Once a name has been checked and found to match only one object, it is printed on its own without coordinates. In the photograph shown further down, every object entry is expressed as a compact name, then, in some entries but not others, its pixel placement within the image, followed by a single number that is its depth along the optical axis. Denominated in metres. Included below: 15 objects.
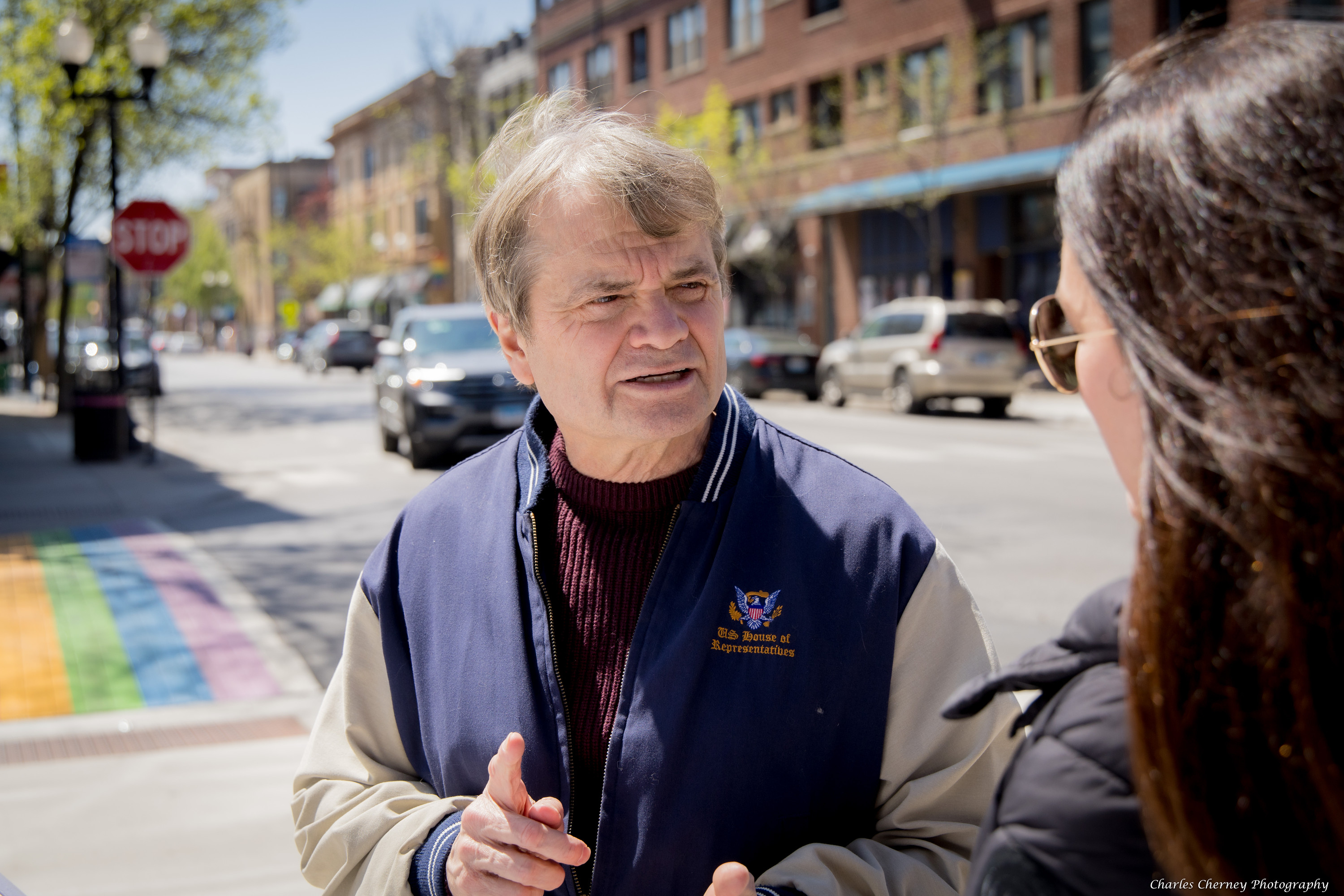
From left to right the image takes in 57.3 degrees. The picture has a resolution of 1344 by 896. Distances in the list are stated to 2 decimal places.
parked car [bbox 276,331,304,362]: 54.12
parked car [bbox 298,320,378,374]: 41.41
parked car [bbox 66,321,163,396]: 23.47
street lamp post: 14.59
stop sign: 13.77
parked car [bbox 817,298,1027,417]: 19.42
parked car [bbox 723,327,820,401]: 23.83
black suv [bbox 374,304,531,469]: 13.28
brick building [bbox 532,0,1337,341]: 24.97
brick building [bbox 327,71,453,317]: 47.56
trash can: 14.78
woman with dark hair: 0.91
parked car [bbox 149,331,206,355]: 74.56
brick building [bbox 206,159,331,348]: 81.81
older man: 1.77
